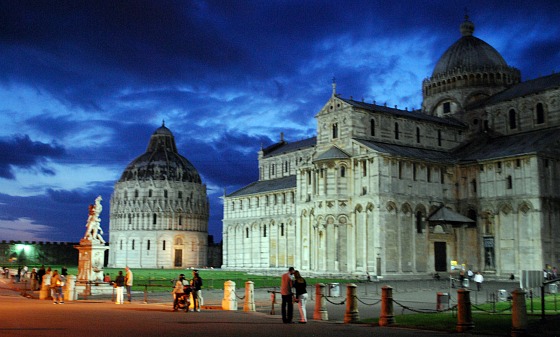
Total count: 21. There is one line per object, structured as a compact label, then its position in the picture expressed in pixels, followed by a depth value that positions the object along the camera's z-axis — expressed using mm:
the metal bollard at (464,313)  18734
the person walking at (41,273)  38656
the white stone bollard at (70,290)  32156
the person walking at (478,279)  38656
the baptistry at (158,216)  112750
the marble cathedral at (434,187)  52812
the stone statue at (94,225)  37969
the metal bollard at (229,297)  27000
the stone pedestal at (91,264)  37203
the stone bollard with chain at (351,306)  21859
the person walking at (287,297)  21172
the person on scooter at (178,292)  25547
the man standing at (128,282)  30950
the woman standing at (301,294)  21484
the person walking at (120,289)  29616
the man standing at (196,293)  25828
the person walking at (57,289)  29420
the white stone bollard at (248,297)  26544
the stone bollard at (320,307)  23309
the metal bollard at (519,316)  17609
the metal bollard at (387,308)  20812
